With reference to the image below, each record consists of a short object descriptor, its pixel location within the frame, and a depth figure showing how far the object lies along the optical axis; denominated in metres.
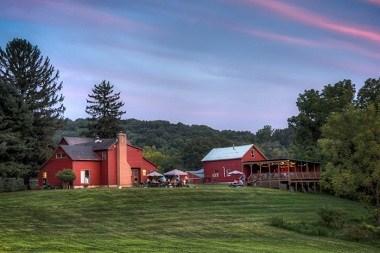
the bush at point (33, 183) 55.54
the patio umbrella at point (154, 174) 59.91
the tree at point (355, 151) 37.94
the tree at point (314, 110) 70.88
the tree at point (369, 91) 72.00
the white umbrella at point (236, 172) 67.80
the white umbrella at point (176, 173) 62.58
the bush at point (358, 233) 32.38
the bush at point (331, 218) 36.46
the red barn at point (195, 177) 75.88
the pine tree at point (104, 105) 83.13
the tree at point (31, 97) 54.72
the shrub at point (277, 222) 34.22
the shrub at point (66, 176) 53.41
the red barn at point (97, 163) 56.19
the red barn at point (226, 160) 70.81
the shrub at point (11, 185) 49.69
